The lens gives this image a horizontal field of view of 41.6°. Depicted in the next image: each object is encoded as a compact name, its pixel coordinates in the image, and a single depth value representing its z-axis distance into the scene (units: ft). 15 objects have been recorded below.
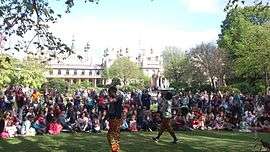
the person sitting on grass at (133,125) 56.18
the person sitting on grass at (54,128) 51.73
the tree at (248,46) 123.46
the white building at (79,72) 352.27
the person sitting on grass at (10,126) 48.27
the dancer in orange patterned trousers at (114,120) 33.36
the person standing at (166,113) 41.41
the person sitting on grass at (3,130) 46.71
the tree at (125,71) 284.27
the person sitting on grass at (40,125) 51.15
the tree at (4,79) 90.64
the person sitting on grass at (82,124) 54.72
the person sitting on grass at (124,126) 56.15
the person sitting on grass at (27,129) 49.98
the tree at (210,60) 171.76
